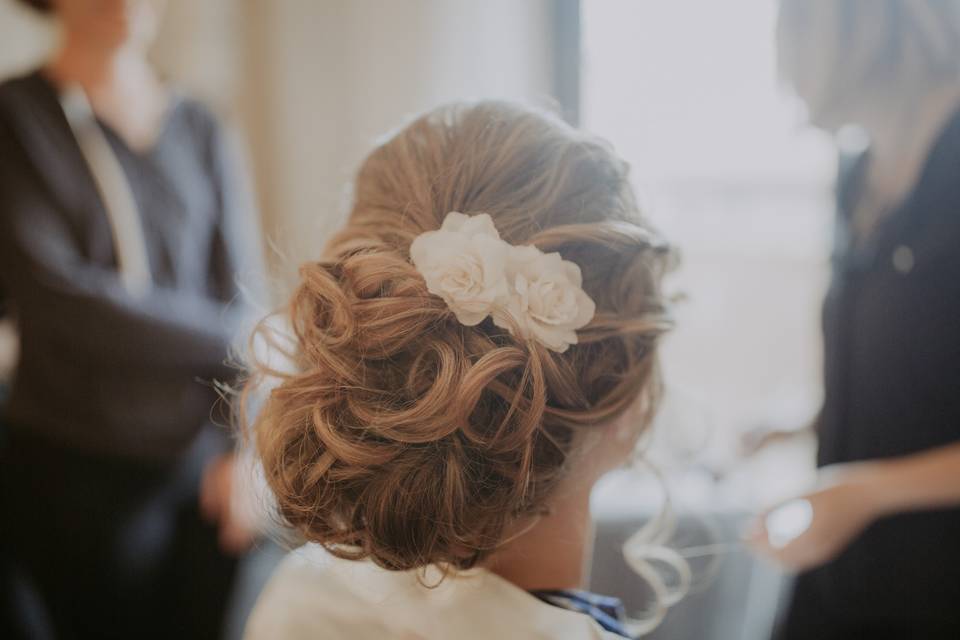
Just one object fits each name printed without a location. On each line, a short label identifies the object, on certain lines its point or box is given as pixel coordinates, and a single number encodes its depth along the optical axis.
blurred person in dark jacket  1.20
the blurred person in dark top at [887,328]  0.94
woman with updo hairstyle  0.59
